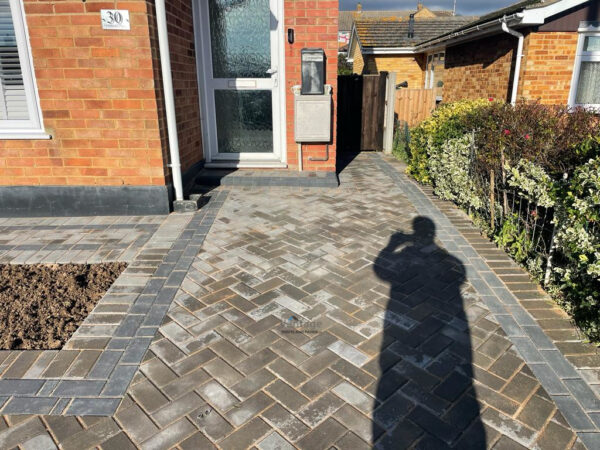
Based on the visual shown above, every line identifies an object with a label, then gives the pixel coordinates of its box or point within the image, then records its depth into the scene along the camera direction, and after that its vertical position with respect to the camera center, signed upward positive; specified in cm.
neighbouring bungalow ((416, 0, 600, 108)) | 794 +88
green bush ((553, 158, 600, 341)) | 308 -106
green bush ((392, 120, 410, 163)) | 972 -96
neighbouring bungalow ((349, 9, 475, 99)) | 1468 +164
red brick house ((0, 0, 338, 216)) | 508 +9
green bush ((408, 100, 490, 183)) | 611 -48
